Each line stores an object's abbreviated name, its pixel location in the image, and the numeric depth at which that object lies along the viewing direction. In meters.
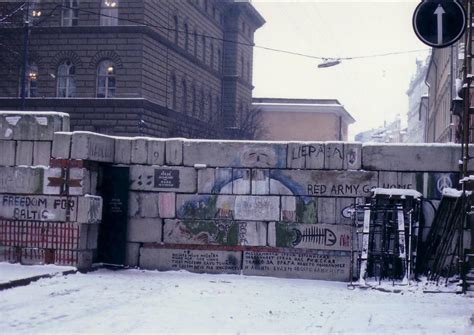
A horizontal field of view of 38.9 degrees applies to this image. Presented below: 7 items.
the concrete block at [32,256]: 13.34
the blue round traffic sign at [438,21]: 10.17
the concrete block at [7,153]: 13.57
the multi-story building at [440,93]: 34.94
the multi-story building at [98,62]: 38.00
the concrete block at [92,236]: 13.40
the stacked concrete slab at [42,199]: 13.16
